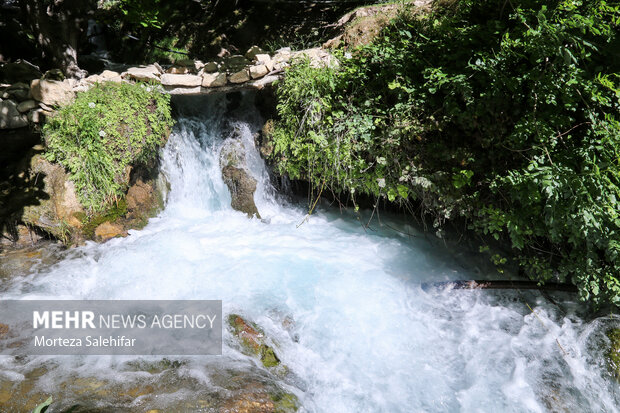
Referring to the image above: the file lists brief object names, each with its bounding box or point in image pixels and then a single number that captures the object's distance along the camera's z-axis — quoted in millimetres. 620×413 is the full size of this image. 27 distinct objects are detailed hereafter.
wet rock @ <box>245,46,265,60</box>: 6441
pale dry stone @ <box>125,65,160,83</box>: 6098
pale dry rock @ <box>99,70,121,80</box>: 6047
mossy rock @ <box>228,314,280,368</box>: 3396
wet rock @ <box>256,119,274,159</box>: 6248
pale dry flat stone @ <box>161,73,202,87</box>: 6164
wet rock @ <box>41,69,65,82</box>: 5678
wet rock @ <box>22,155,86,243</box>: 5203
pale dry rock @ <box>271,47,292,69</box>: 5914
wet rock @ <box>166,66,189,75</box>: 6418
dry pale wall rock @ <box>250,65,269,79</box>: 5961
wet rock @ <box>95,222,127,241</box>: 5328
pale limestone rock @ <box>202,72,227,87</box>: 6156
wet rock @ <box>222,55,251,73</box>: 6262
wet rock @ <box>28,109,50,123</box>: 5383
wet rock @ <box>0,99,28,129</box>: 5277
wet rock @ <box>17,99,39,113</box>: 5363
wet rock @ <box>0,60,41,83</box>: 5887
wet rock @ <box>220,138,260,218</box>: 6340
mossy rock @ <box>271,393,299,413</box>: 2764
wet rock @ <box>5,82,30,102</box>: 5430
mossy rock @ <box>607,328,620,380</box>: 3180
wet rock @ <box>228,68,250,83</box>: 6086
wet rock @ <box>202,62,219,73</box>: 6266
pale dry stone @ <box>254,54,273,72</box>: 6039
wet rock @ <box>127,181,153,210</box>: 5785
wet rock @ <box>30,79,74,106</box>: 5391
